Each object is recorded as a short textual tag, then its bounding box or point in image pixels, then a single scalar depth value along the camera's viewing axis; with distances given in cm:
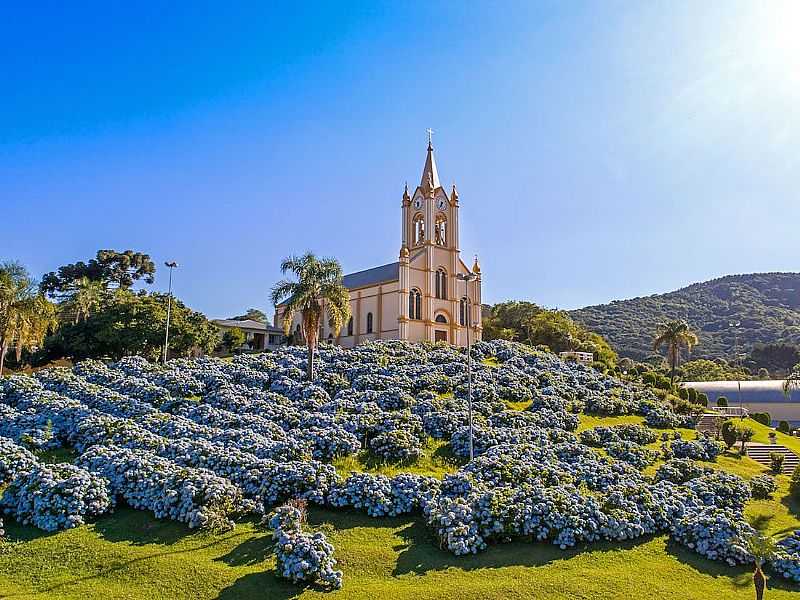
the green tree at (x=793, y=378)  2643
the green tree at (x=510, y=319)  6638
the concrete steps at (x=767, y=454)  2484
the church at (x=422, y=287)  5122
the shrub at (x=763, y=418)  3956
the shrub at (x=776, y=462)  2277
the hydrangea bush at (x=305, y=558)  1173
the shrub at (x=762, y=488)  1889
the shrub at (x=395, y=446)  1956
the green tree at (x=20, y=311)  3319
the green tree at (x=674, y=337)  5497
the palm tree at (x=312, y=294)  2891
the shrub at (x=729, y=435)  2591
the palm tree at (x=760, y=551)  1083
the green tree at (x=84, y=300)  4764
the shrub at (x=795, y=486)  1910
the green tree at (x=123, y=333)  4316
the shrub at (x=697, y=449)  2312
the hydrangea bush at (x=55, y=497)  1411
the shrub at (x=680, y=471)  1941
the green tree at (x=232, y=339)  5731
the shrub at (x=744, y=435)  2636
